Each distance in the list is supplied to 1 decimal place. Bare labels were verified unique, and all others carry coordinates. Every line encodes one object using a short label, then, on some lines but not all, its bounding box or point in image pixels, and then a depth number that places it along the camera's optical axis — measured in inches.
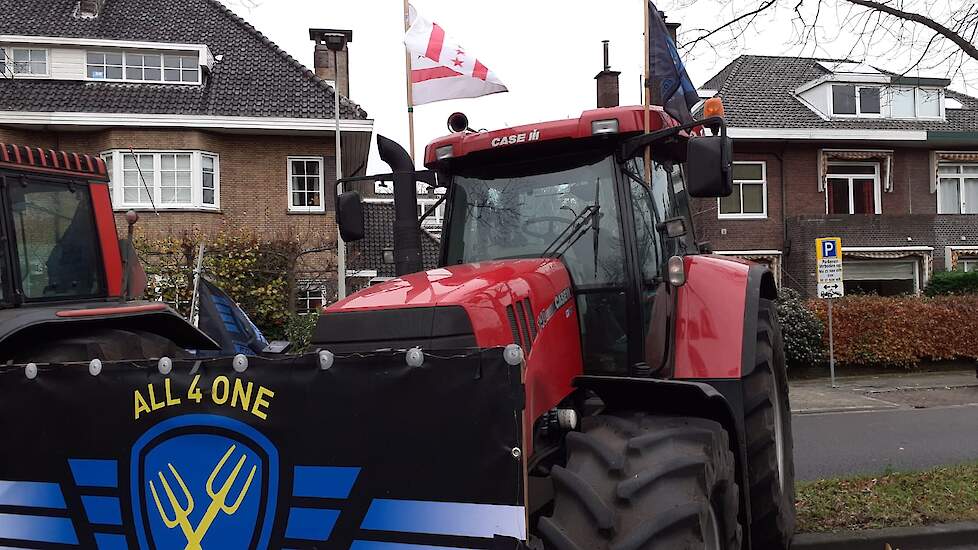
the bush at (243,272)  608.7
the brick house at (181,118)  706.2
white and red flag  254.5
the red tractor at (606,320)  111.3
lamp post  639.8
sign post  574.2
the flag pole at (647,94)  156.1
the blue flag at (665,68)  178.2
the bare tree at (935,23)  248.4
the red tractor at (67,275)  185.3
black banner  102.7
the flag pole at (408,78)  219.1
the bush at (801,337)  649.6
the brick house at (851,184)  880.9
